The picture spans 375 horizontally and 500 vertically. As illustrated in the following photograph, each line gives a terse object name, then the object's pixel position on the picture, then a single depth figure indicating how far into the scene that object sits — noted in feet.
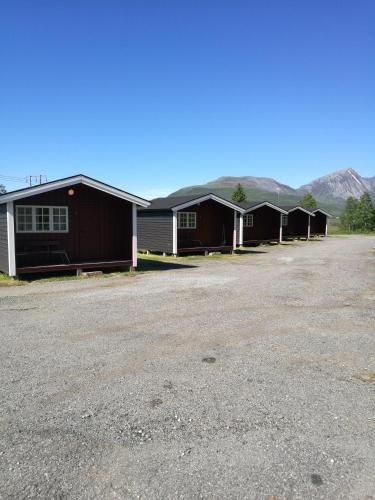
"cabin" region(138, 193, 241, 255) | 64.75
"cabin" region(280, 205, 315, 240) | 113.80
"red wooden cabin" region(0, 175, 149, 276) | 41.09
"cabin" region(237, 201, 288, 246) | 90.38
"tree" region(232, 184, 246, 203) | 152.87
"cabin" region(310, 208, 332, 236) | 132.57
